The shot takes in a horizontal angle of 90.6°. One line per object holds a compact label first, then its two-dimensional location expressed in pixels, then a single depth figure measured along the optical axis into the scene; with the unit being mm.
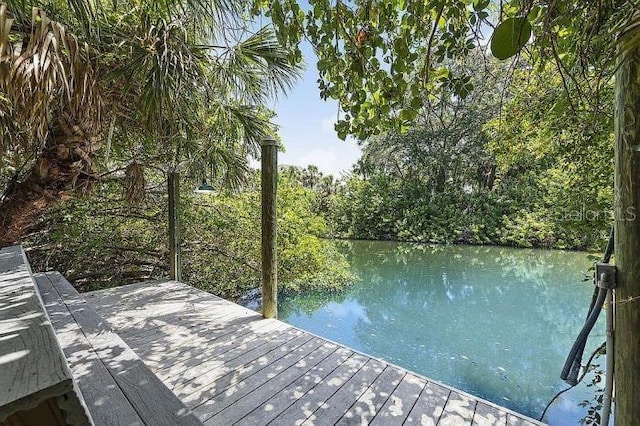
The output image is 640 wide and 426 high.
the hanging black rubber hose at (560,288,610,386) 995
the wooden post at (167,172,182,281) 3859
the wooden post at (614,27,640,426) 785
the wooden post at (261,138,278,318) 2756
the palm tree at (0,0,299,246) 1562
